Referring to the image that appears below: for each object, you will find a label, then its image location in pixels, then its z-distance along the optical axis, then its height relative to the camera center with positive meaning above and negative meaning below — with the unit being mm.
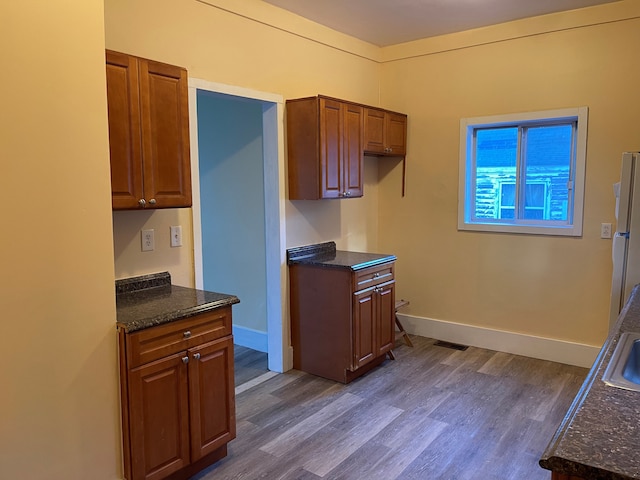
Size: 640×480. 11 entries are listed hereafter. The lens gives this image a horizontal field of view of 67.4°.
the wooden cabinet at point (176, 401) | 2102 -951
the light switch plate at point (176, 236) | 2875 -217
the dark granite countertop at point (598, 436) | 997 -547
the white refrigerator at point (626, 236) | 2947 -238
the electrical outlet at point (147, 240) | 2725 -231
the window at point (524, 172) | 3830 +229
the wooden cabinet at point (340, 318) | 3510 -903
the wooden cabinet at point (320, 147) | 3523 +396
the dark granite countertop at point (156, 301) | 2154 -514
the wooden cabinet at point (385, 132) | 4059 +595
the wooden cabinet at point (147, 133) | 2246 +332
